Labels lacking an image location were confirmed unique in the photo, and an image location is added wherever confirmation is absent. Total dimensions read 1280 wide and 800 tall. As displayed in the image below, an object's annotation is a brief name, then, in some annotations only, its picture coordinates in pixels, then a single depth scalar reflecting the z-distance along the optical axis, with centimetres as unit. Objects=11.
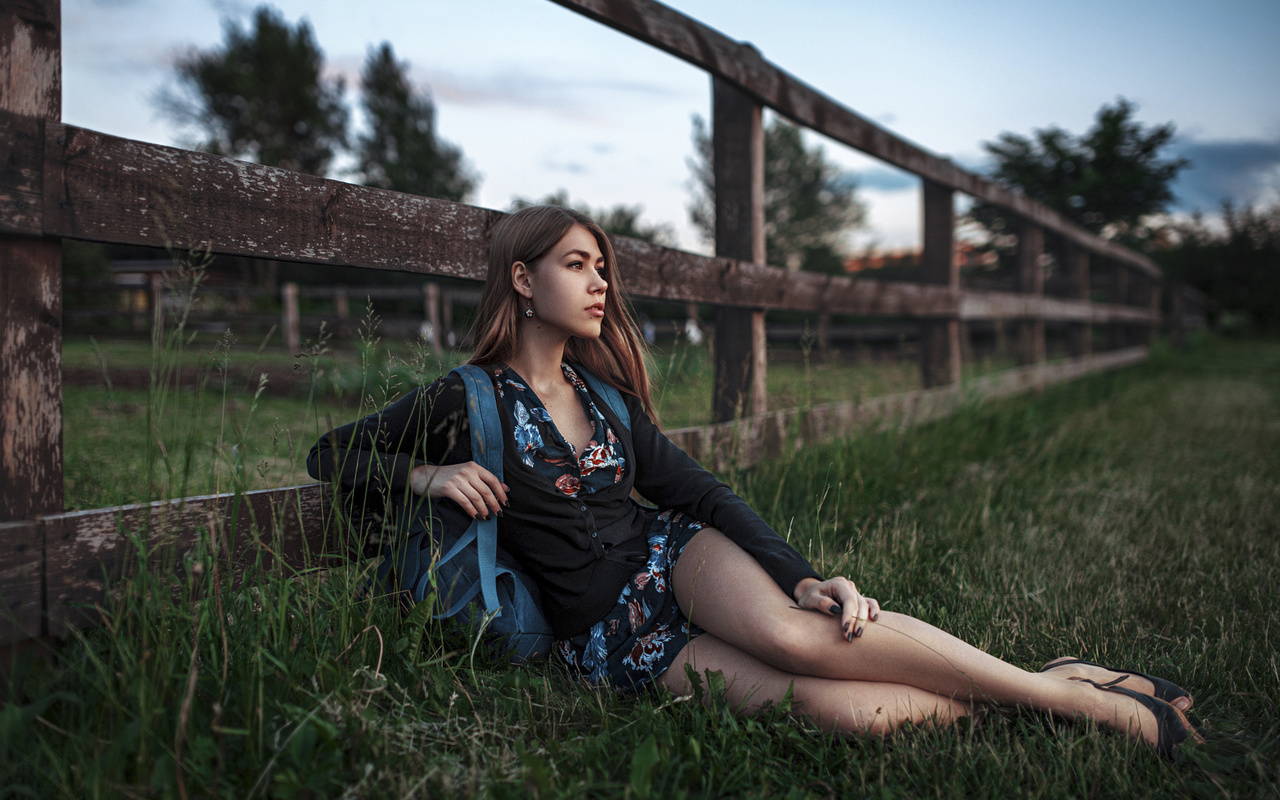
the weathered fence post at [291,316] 1372
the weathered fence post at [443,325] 1220
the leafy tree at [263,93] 3691
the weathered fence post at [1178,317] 1852
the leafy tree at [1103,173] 2244
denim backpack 172
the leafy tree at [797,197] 3638
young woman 159
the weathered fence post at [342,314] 1380
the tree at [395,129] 3978
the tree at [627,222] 3102
